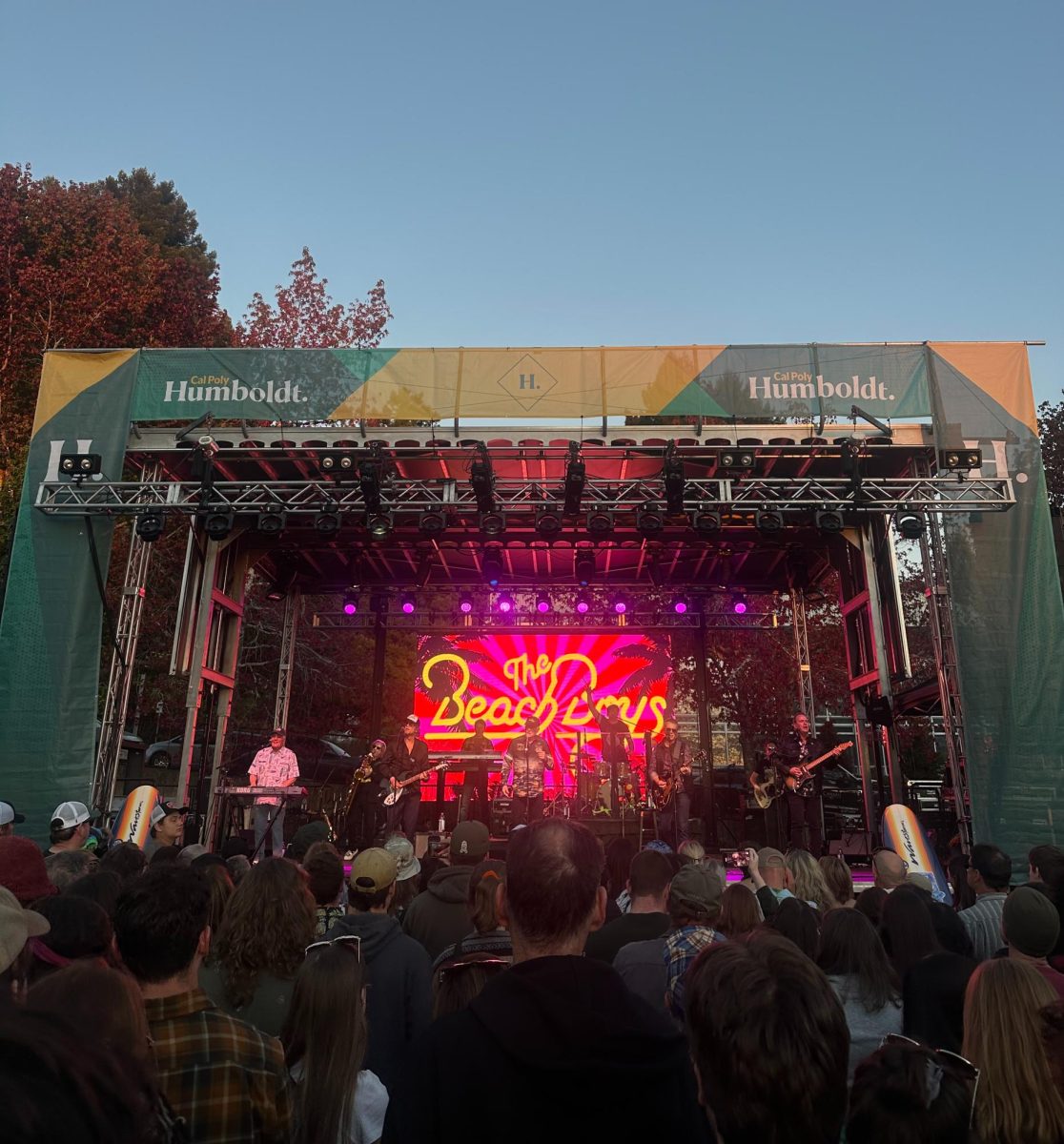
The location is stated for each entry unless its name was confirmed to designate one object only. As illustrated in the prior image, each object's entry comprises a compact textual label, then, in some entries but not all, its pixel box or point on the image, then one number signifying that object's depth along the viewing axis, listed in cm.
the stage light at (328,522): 1183
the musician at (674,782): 1335
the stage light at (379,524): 1192
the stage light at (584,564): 1520
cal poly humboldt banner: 1143
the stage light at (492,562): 1530
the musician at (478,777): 1448
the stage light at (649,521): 1177
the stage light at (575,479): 1145
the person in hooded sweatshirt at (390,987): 317
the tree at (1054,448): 2212
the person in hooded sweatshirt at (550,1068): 150
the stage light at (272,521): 1178
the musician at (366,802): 1283
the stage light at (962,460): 1138
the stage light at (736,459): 1164
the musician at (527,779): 1384
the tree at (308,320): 2509
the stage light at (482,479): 1148
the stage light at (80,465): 1171
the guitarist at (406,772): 1282
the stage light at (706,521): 1180
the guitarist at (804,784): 1244
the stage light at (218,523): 1164
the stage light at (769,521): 1170
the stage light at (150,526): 1177
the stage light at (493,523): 1194
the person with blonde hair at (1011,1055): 195
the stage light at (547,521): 1198
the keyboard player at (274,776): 1155
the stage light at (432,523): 1200
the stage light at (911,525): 1161
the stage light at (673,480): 1136
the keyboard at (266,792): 1109
